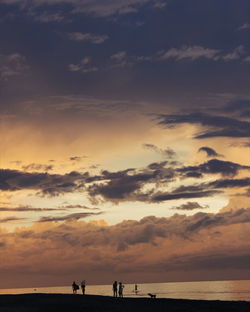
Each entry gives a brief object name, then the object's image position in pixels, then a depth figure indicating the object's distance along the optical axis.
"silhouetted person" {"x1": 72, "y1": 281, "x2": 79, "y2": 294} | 79.06
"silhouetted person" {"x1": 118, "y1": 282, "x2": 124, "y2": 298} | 74.75
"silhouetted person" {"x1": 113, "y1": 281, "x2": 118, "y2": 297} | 75.45
